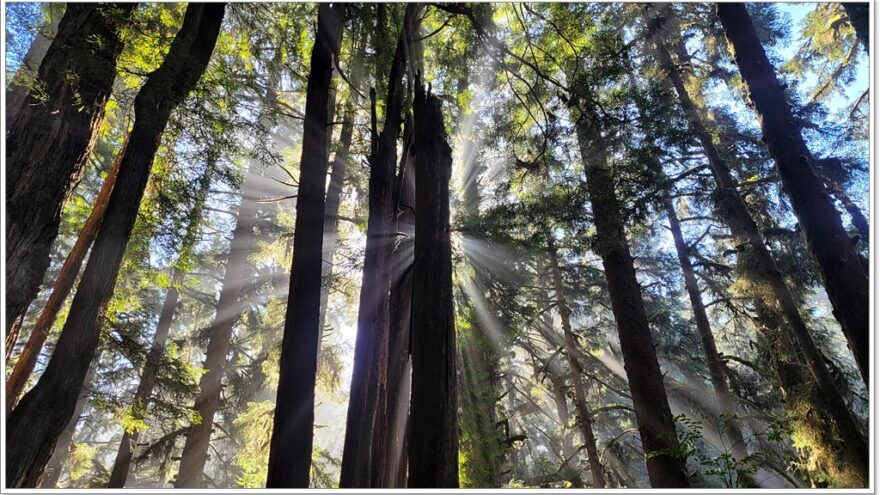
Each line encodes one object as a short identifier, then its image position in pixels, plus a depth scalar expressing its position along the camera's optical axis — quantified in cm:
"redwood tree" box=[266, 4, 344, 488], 291
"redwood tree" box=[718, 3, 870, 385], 404
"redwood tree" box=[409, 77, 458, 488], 267
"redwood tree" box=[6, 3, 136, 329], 342
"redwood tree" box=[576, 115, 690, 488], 538
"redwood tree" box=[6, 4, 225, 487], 307
